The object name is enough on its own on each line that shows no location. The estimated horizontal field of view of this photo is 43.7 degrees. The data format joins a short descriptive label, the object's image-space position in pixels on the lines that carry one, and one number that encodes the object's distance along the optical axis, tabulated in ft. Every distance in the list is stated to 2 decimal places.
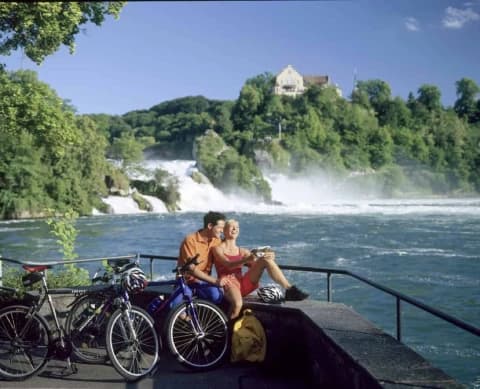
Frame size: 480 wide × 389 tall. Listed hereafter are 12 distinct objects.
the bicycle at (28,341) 16.06
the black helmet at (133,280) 16.47
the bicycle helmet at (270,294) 17.63
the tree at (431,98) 449.06
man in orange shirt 17.39
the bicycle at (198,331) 16.67
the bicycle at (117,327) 15.89
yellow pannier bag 16.89
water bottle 17.84
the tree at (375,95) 441.27
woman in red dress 17.31
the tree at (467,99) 448.24
